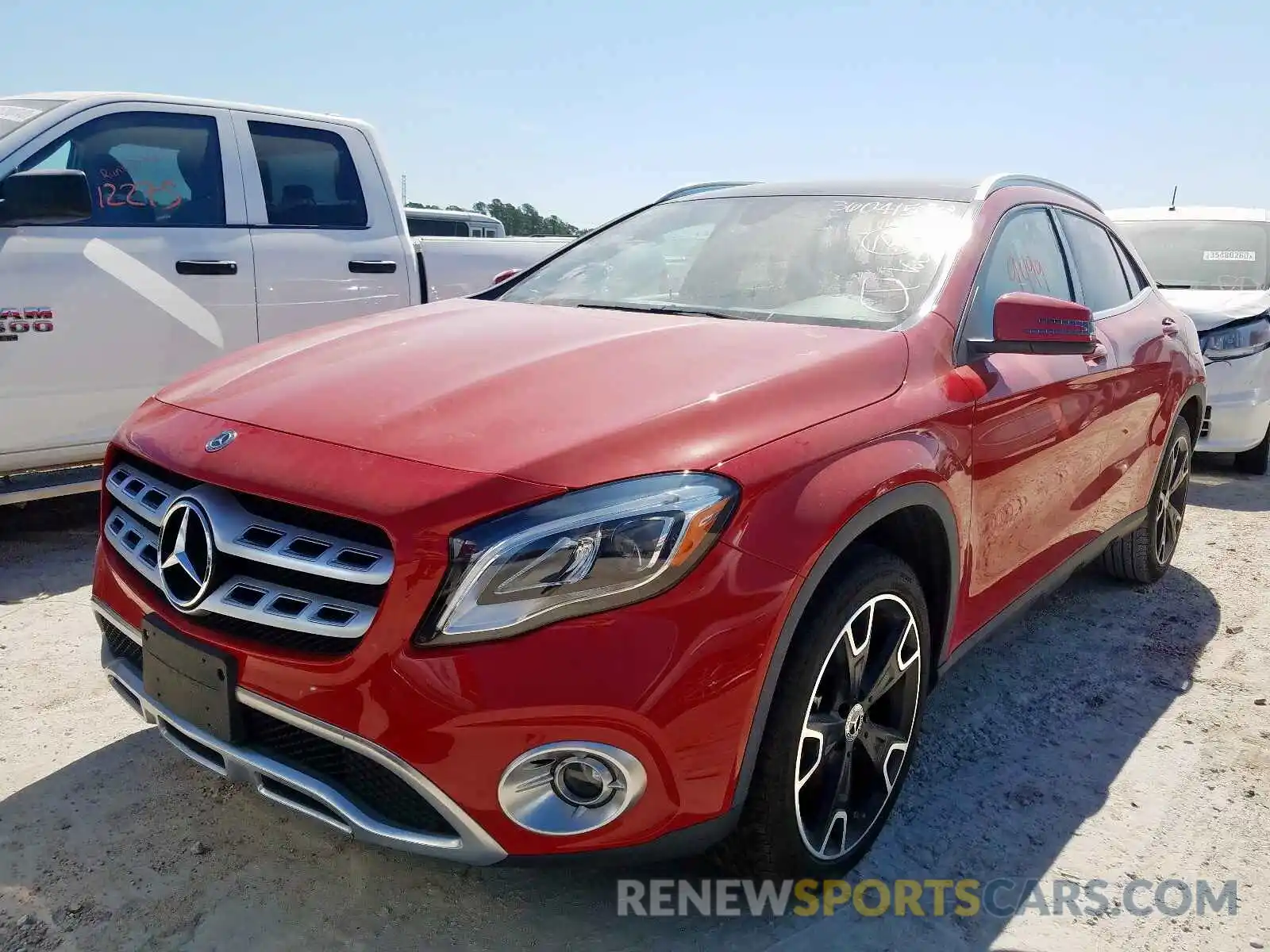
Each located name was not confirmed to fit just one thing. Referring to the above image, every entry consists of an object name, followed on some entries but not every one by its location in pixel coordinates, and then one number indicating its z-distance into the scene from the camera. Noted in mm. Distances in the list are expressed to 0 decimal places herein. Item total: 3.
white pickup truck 4223
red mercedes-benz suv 1786
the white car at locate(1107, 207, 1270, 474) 6328
